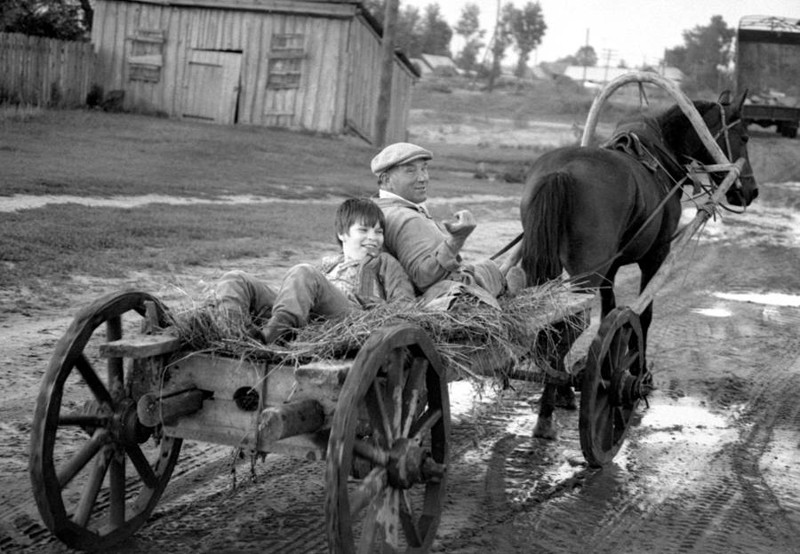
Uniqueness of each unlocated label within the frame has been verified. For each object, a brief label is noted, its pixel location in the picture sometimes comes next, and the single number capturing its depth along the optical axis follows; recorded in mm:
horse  6551
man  4711
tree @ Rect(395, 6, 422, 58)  89306
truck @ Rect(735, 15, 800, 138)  33719
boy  4160
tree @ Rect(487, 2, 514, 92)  79875
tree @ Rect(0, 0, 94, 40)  27297
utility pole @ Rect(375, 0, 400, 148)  27281
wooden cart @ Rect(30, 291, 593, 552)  3596
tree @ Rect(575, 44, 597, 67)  131250
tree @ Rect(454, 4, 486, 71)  109438
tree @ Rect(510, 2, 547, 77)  102625
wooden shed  26828
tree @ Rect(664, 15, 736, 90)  84250
